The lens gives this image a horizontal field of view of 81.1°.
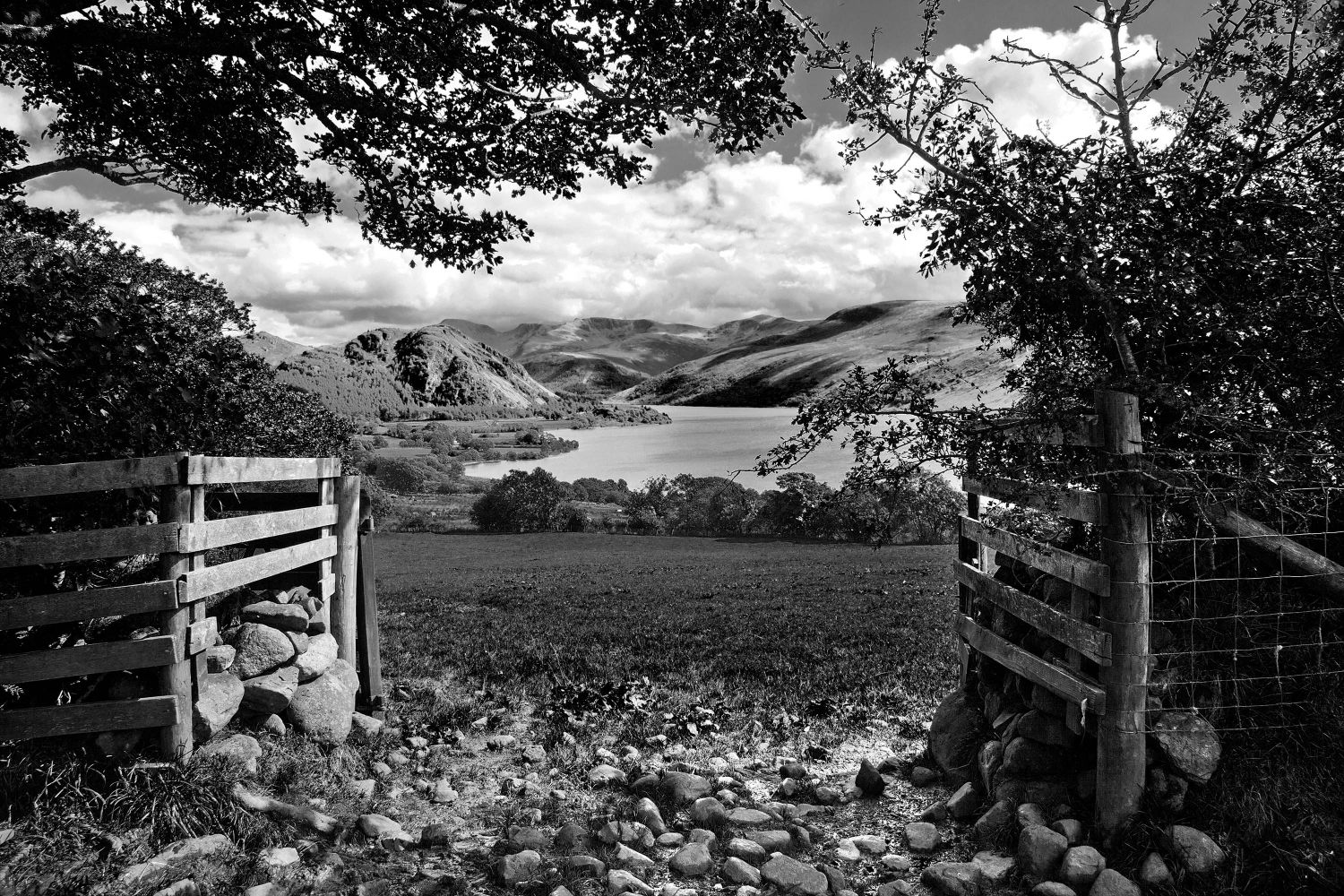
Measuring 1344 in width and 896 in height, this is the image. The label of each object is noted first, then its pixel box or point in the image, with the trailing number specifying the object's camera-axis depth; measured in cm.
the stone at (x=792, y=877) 545
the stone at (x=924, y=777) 750
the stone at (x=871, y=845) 617
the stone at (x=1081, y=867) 528
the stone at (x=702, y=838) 615
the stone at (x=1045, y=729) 621
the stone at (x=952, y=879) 543
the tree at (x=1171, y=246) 563
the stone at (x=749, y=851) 592
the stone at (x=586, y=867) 553
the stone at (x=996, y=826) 600
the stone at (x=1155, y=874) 512
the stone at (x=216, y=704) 658
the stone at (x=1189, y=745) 556
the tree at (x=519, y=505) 5018
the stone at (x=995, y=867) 551
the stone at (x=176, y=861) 484
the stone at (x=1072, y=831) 565
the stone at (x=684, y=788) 696
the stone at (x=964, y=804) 661
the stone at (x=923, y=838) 618
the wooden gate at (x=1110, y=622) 556
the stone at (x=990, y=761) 661
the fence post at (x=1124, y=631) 555
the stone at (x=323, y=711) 784
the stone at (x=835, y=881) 551
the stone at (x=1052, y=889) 512
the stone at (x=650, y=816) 641
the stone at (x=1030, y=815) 587
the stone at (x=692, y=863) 576
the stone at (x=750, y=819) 655
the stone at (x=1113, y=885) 507
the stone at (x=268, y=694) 743
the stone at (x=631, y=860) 579
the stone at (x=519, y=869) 546
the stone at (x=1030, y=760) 627
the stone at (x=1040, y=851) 546
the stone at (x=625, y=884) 537
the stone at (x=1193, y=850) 511
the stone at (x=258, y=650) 763
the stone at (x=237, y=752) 641
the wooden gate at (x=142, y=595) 585
